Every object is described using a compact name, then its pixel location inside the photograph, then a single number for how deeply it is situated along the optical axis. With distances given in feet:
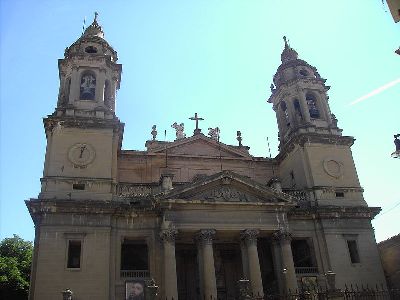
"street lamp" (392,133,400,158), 49.70
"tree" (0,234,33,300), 105.09
